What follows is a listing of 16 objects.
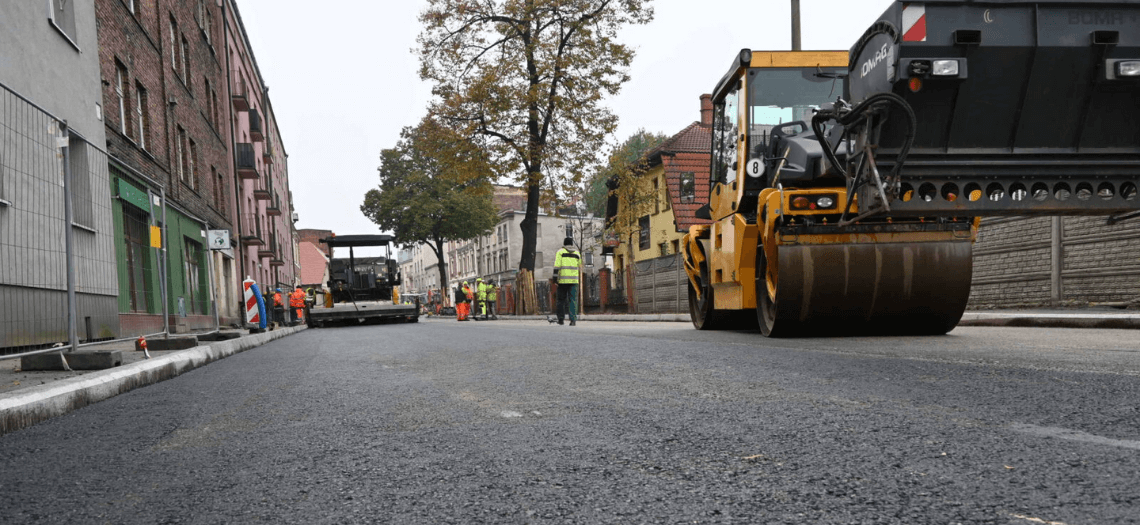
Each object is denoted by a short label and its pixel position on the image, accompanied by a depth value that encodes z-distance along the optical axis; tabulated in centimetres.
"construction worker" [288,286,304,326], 2986
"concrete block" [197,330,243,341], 1091
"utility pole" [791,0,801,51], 1585
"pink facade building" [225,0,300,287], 3059
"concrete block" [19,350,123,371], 606
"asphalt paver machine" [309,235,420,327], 2698
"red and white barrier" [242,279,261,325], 1594
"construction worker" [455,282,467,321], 3312
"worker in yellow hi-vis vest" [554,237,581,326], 1606
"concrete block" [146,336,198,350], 843
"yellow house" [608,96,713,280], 3538
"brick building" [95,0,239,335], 862
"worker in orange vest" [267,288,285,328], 2521
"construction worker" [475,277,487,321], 3150
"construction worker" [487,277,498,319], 3200
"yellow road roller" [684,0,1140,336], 514
